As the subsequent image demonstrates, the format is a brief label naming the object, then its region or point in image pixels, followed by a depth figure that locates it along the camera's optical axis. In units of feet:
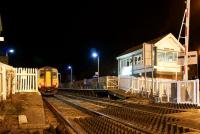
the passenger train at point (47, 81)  80.88
